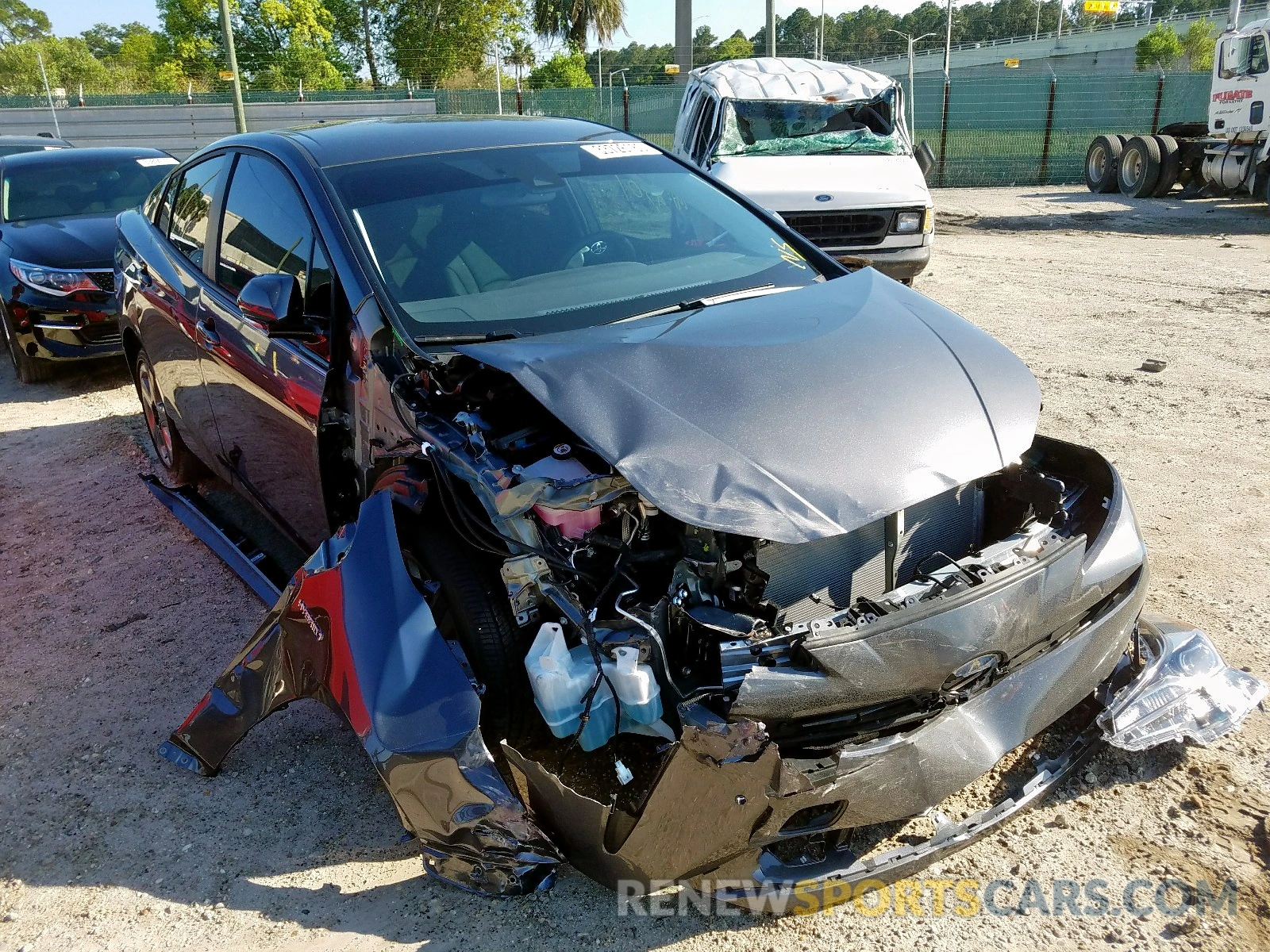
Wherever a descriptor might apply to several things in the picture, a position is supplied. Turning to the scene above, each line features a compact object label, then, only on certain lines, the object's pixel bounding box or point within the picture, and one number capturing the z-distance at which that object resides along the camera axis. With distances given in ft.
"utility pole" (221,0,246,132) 68.85
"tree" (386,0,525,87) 147.43
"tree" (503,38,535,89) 151.12
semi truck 49.65
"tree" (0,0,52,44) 294.87
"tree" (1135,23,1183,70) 155.33
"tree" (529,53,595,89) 128.57
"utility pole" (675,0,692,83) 83.35
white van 27.02
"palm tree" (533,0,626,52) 140.36
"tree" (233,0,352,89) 150.92
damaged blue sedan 7.09
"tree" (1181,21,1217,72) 148.81
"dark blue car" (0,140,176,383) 22.59
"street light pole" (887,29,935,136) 68.23
